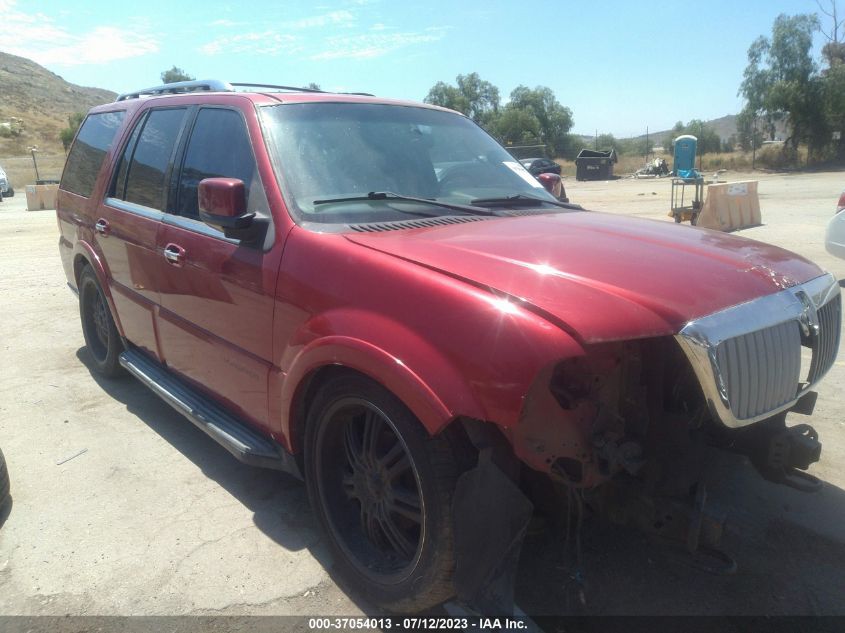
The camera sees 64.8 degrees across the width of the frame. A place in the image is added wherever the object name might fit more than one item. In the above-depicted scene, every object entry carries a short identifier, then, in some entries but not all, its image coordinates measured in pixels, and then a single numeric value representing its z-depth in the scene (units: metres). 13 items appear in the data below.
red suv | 2.05
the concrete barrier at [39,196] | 21.48
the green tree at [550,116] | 60.88
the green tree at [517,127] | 58.11
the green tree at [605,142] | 61.16
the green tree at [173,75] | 67.94
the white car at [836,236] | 7.68
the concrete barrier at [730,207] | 13.36
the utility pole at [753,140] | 41.66
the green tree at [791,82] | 40.47
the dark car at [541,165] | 26.75
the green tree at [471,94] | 67.00
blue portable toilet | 17.08
